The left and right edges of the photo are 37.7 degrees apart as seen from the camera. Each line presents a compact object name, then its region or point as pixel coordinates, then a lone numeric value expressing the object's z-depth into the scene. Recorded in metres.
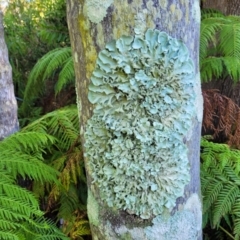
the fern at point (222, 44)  1.43
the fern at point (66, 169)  1.12
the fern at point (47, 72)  1.54
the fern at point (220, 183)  1.10
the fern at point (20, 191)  0.94
